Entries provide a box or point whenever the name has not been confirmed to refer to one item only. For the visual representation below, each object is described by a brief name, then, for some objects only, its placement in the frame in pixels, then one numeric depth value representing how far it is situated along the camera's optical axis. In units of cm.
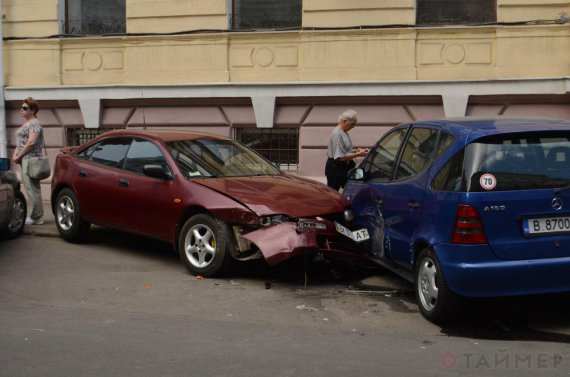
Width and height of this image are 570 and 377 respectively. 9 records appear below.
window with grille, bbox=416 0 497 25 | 1315
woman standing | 1112
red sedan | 764
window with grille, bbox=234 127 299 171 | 1420
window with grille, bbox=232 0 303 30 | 1398
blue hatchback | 584
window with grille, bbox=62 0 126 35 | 1500
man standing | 1018
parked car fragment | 960
